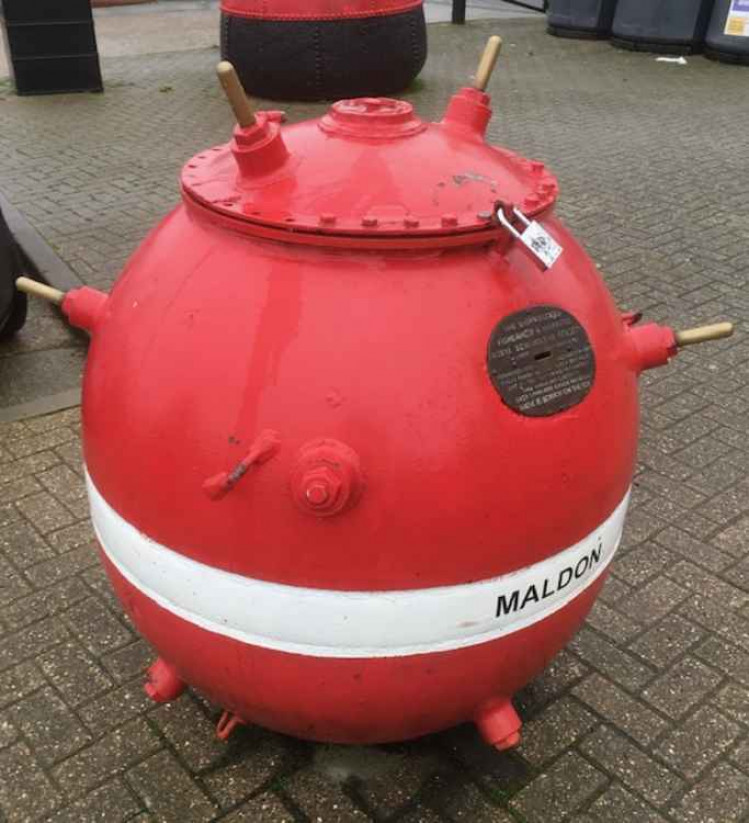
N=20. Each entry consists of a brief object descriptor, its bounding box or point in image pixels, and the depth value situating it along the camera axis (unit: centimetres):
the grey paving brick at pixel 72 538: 357
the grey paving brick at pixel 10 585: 333
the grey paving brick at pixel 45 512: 369
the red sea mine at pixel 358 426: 185
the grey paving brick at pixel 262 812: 252
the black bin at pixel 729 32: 1175
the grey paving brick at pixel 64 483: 387
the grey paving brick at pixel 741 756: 274
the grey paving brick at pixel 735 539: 365
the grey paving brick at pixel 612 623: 320
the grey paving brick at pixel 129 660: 300
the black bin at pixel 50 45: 981
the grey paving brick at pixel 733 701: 291
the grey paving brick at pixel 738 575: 347
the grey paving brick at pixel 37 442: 419
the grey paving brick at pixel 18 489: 386
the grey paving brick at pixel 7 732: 277
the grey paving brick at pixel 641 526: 370
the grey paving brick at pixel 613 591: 336
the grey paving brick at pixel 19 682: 293
